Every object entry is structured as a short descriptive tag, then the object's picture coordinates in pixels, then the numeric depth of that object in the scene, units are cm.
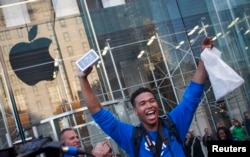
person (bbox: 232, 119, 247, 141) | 578
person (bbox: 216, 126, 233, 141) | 417
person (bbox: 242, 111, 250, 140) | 641
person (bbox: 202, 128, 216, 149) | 671
